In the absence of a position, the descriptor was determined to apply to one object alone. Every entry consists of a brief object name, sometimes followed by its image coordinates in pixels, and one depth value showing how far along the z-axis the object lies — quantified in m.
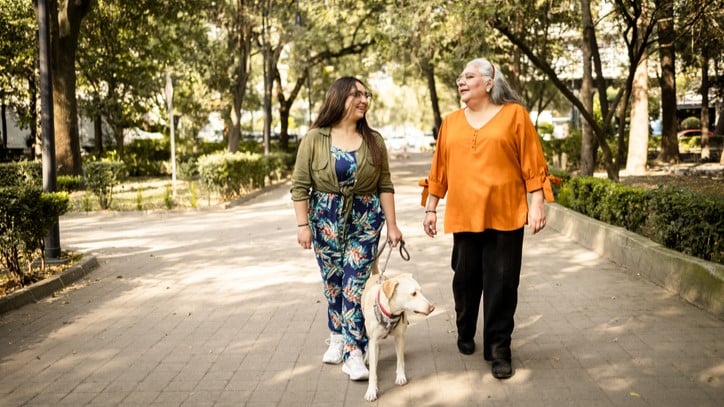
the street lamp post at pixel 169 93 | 18.61
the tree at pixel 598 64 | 13.70
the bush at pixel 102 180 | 18.06
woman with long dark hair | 4.91
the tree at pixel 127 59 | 27.09
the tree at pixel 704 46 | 14.72
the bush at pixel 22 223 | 7.64
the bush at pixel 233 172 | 19.27
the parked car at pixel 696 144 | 28.68
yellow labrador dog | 4.39
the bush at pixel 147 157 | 33.00
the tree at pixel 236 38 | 26.20
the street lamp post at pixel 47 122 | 9.56
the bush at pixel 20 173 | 19.73
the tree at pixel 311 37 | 27.53
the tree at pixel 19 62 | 25.06
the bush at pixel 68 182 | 19.88
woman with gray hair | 4.89
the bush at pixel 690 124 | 52.84
